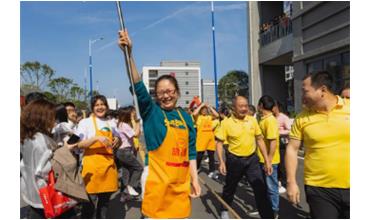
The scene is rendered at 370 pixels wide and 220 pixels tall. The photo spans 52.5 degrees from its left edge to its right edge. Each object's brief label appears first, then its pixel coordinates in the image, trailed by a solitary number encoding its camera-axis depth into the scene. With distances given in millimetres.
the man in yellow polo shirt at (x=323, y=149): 2975
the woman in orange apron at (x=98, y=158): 4262
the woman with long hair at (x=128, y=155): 6219
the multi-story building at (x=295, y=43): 14320
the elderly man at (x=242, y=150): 4844
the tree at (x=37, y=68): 39250
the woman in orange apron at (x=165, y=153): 2760
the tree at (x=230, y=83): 57772
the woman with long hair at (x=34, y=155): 2754
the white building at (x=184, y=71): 78488
